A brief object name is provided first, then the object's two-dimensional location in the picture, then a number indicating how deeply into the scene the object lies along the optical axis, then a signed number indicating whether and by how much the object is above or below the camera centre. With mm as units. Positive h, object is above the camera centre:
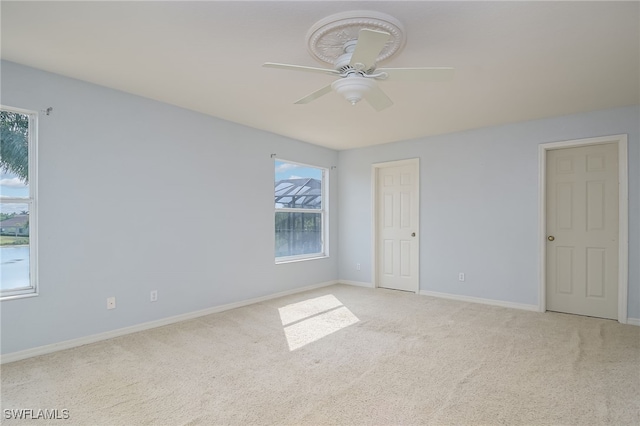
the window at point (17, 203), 2793 +63
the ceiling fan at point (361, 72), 2025 +836
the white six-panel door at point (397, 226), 5332 -241
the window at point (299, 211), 5195 -4
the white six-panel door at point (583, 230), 3932 -229
